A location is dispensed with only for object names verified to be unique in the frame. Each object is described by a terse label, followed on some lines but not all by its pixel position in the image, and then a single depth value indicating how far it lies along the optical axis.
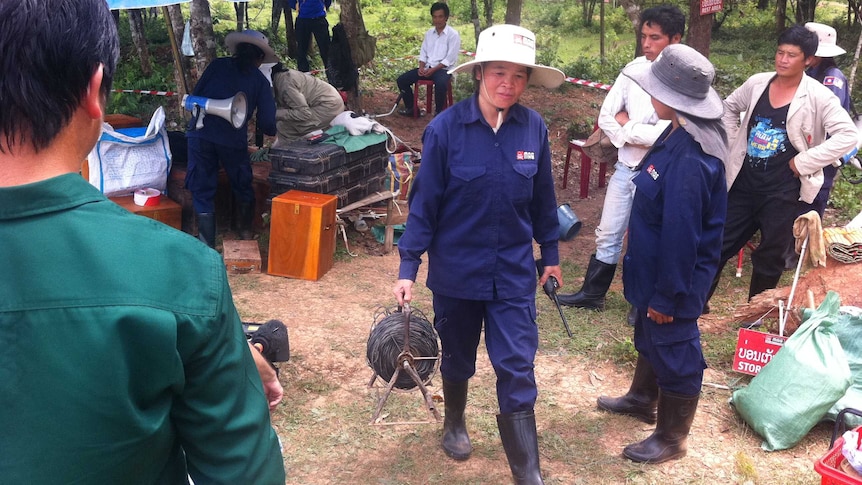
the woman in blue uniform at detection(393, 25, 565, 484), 3.43
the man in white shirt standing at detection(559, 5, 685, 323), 5.36
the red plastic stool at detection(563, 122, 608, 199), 8.59
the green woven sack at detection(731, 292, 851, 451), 4.03
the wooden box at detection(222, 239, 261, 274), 6.59
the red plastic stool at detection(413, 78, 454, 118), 11.88
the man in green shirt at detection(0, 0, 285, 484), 1.07
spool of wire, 3.82
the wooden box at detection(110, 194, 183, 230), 6.69
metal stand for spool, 3.77
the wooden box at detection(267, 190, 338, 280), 6.44
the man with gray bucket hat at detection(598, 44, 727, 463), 3.49
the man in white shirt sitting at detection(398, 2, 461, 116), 11.78
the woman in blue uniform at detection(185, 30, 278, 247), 6.73
